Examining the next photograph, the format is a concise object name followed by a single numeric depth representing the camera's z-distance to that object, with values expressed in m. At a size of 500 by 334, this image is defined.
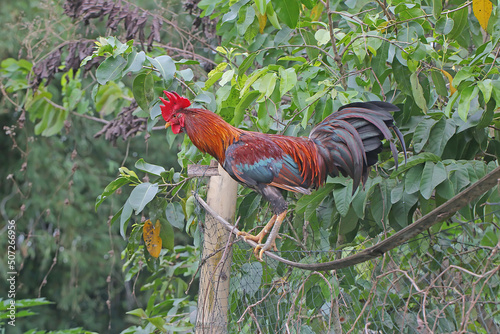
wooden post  4.18
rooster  3.99
